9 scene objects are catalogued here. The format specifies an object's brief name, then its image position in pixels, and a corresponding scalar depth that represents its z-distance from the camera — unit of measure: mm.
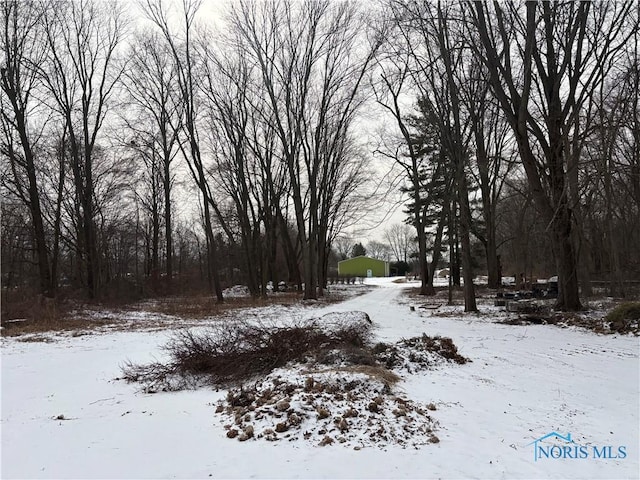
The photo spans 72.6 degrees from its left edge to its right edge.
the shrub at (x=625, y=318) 9742
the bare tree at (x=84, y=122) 23062
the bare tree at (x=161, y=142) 23453
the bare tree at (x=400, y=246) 105562
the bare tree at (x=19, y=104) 19922
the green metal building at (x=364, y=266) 80625
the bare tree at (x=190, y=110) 21469
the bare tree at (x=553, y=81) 12359
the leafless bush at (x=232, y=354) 6367
